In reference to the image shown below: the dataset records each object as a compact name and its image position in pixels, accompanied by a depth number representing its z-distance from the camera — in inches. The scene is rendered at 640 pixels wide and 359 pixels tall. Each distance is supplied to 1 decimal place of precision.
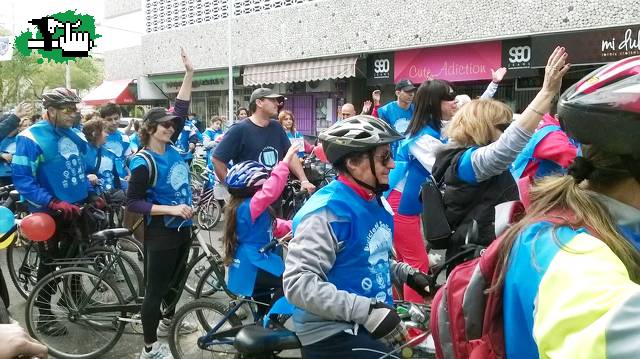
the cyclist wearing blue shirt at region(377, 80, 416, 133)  241.4
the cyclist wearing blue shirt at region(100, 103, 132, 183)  324.5
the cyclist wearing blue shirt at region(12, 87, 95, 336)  186.7
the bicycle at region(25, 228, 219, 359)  175.6
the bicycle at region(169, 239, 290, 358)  145.3
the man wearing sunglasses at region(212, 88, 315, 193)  200.1
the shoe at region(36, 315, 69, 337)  182.5
